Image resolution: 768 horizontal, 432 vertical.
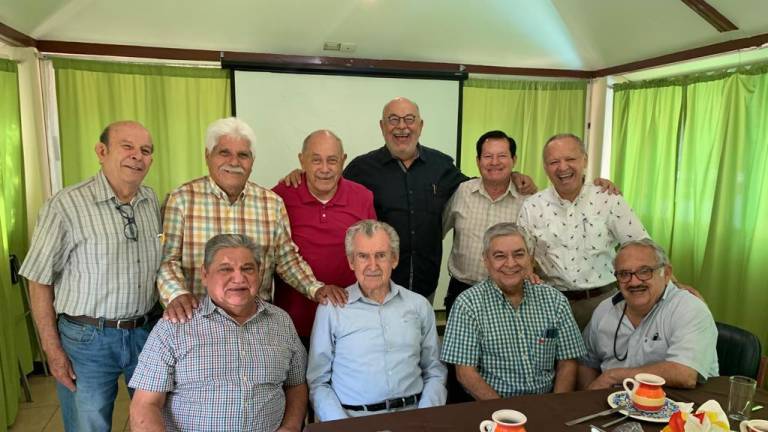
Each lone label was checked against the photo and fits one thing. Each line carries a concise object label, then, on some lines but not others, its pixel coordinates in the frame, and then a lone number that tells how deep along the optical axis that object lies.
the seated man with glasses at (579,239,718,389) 1.80
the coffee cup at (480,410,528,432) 1.31
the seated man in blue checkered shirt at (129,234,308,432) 1.75
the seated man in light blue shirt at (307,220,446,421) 1.96
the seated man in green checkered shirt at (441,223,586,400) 2.02
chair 2.01
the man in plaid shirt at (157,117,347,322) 2.10
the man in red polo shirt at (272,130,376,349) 2.42
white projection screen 4.36
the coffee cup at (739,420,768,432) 1.34
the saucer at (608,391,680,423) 1.50
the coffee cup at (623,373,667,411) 1.53
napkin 1.27
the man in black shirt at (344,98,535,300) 2.83
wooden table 1.48
